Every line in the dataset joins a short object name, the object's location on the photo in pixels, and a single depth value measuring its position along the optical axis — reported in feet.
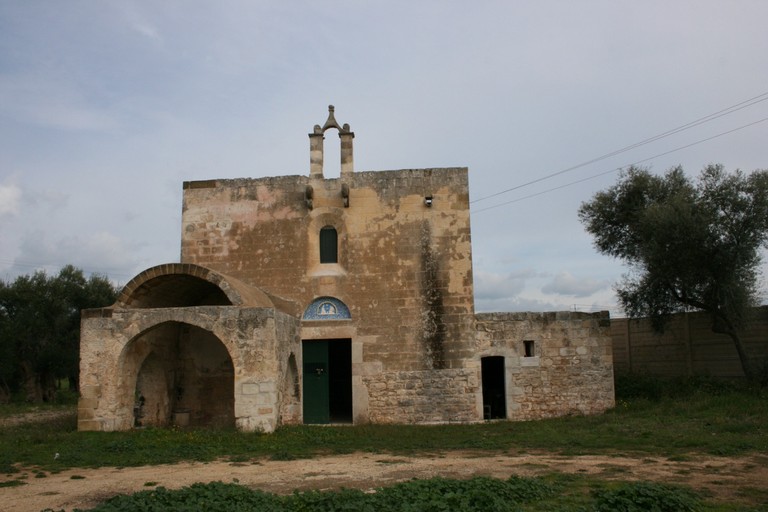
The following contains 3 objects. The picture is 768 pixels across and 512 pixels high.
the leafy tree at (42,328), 88.94
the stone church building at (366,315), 53.11
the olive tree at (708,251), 51.24
